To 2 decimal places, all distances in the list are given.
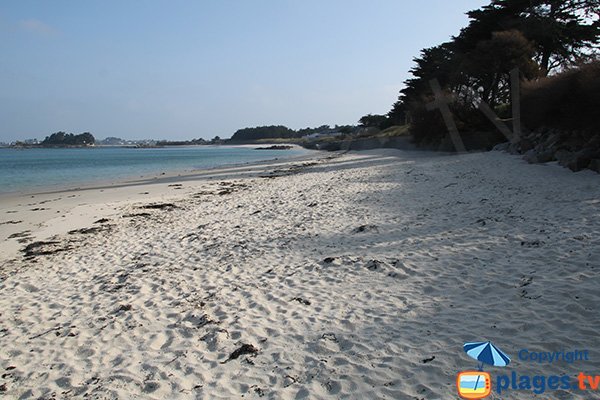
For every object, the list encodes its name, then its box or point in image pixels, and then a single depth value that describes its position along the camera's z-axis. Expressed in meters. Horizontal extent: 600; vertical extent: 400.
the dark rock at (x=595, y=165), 11.43
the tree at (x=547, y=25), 27.50
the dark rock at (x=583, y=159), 12.12
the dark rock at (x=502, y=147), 21.88
